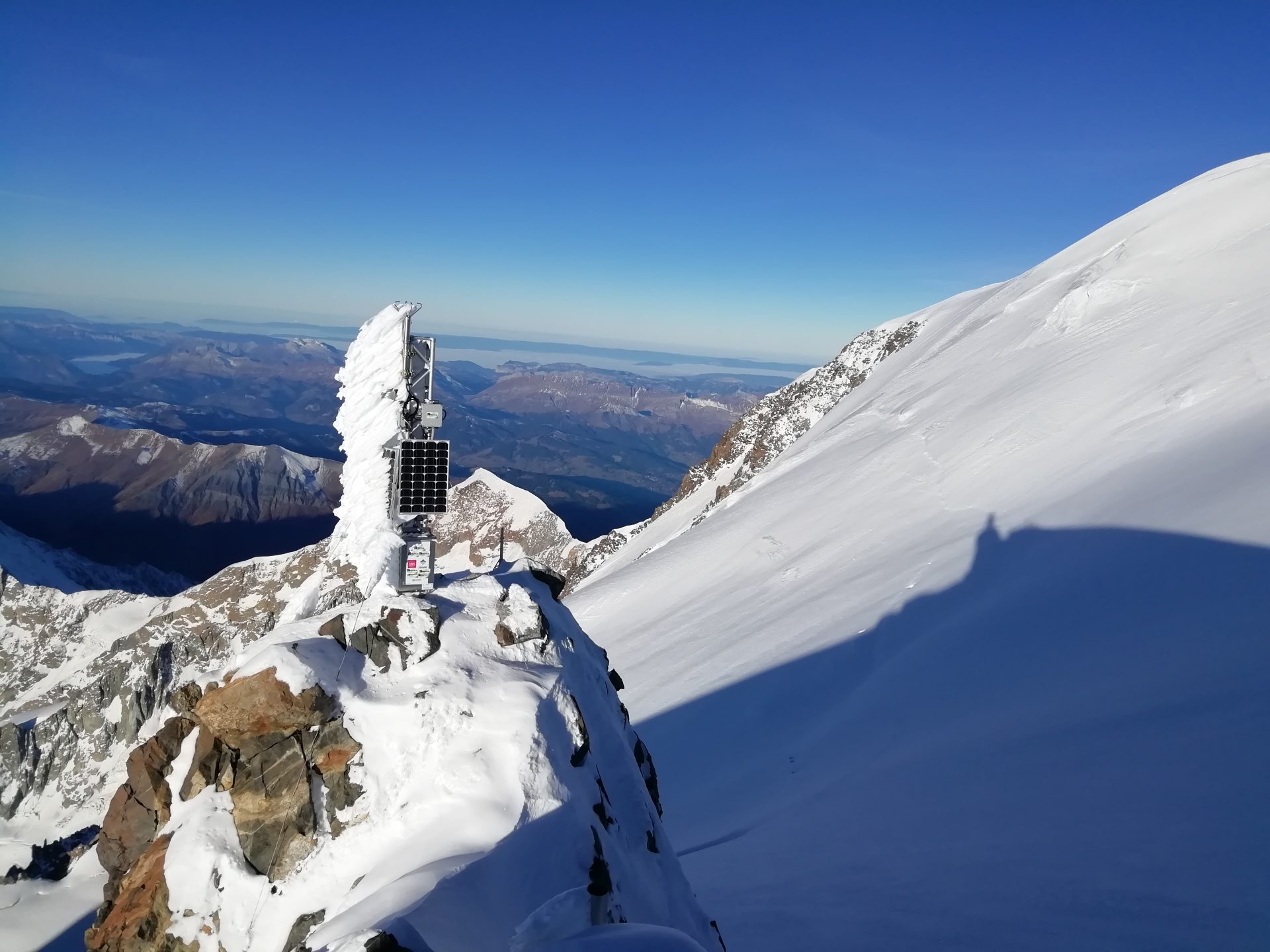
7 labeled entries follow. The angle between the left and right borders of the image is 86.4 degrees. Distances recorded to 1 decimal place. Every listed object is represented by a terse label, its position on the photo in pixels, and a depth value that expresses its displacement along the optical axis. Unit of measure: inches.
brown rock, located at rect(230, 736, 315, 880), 381.7
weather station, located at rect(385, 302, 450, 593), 504.1
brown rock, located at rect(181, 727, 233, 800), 407.2
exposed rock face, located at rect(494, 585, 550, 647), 485.1
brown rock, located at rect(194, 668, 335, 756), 399.5
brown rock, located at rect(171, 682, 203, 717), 460.4
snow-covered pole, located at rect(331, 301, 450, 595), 508.7
